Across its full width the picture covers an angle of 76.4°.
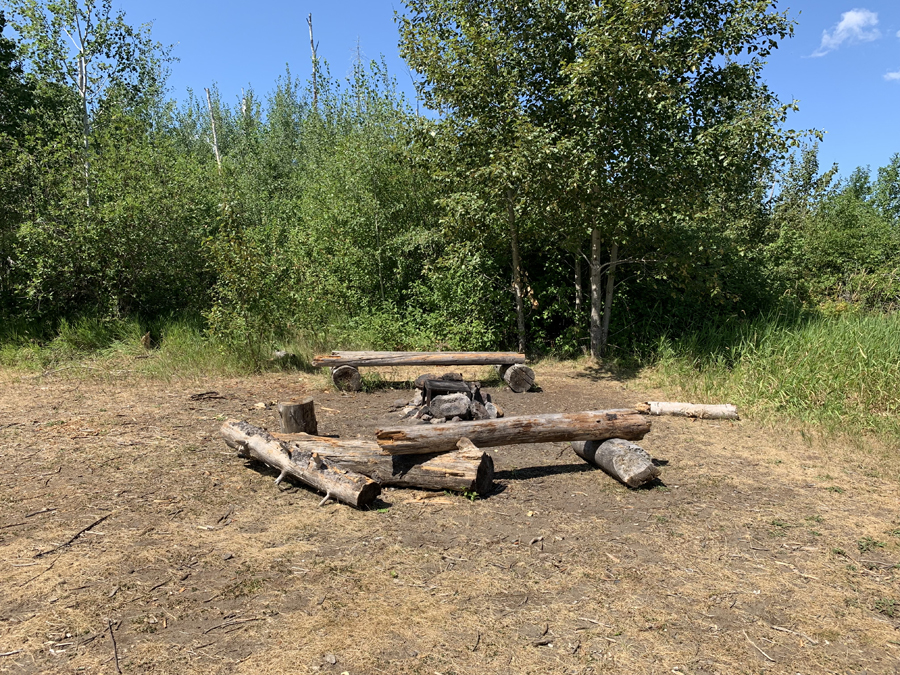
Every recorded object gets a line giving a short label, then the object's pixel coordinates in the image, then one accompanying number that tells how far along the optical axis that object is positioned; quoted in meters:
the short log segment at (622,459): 5.13
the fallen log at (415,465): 5.02
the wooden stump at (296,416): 6.10
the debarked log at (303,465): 4.70
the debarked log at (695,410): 7.65
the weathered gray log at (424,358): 9.32
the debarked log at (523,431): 5.12
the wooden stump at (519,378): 9.32
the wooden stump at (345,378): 9.09
